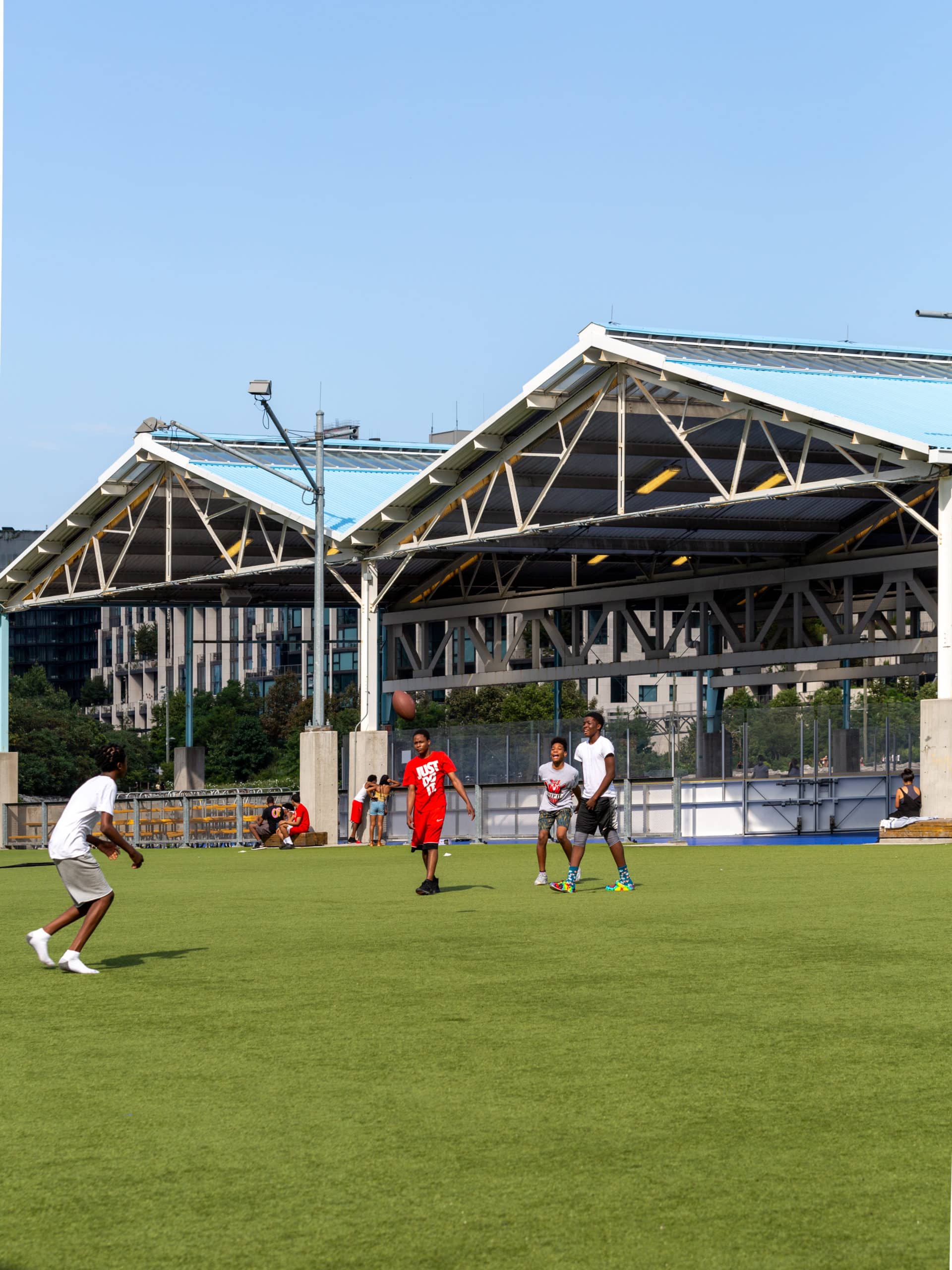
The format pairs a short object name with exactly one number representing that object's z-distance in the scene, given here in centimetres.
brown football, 3160
